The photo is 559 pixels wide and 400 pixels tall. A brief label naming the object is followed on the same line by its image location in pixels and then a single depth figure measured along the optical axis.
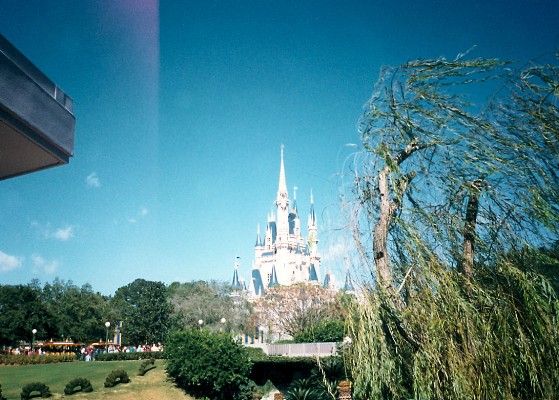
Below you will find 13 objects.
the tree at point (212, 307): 64.75
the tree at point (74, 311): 56.84
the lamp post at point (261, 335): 76.16
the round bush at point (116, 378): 27.17
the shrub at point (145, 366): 30.02
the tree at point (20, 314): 51.94
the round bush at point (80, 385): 25.64
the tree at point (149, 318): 56.03
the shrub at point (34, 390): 23.33
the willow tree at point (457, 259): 5.46
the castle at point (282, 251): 119.50
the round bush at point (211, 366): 26.28
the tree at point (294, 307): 47.38
